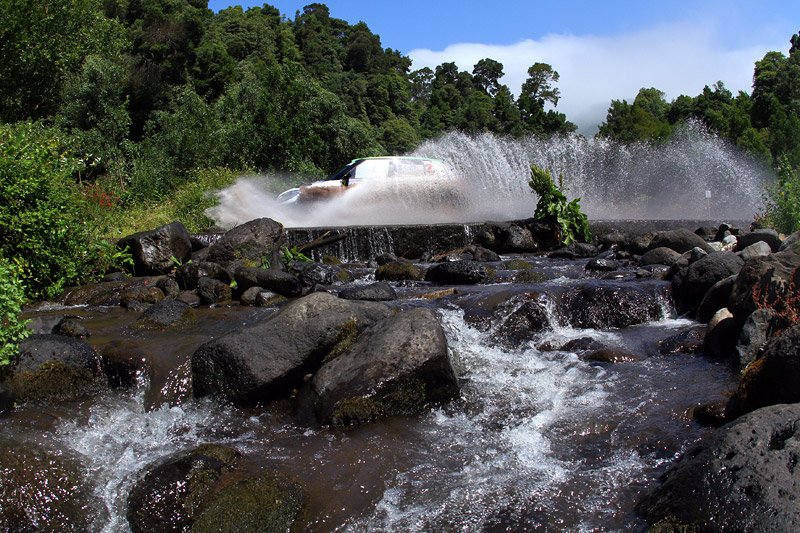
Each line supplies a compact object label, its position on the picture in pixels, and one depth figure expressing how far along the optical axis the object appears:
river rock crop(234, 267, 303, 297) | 10.27
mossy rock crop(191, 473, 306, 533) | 4.24
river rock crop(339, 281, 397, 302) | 9.41
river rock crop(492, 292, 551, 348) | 8.16
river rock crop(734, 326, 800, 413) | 4.77
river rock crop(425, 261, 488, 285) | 11.10
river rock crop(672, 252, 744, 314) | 8.87
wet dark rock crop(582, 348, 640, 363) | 7.13
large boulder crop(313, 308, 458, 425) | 5.79
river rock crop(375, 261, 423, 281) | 11.74
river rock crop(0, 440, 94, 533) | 4.48
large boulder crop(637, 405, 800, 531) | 3.57
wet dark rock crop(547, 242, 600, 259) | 13.86
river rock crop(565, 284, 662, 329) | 8.70
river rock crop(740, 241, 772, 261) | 9.59
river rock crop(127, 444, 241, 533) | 4.40
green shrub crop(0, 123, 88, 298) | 9.75
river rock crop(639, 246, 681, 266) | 11.72
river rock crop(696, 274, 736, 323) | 8.25
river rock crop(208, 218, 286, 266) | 12.27
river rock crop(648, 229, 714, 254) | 12.41
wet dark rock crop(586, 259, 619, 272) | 11.81
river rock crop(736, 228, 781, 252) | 10.77
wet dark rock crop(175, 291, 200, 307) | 10.11
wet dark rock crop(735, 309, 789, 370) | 6.45
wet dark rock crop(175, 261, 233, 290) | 11.10
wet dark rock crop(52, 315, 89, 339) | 8.09
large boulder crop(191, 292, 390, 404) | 6.30
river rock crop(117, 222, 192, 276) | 12.09
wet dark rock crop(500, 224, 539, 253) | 14.86
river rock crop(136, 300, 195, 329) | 8.72
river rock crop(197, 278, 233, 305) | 10.20
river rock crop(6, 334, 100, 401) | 6.34
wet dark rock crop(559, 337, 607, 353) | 7.51
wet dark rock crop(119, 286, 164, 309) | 10.17
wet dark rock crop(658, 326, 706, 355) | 7.44
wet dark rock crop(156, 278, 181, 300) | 10.63
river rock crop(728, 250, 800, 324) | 6.86
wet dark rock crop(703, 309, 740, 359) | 7.10
